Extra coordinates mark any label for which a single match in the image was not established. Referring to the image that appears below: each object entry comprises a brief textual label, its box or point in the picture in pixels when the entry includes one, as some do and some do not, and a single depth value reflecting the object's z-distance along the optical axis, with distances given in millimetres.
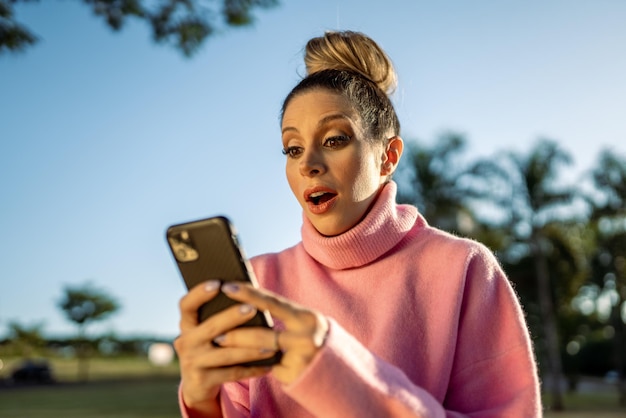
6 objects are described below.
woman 1578
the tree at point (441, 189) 26406
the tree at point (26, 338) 44656
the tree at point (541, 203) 27453
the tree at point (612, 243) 29766
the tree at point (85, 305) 43781
